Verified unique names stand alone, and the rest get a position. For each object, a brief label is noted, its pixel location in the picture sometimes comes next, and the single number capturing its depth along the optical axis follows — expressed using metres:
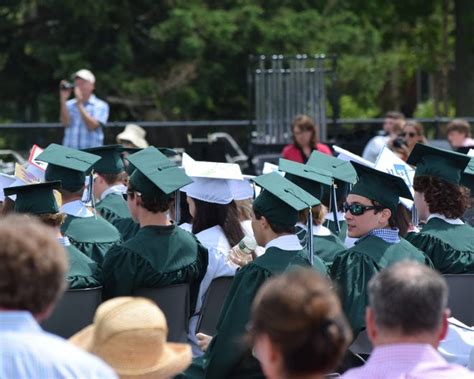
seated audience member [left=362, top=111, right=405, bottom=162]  27.31
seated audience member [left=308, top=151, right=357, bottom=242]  14.46
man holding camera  26.67
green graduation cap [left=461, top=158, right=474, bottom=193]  14.26
